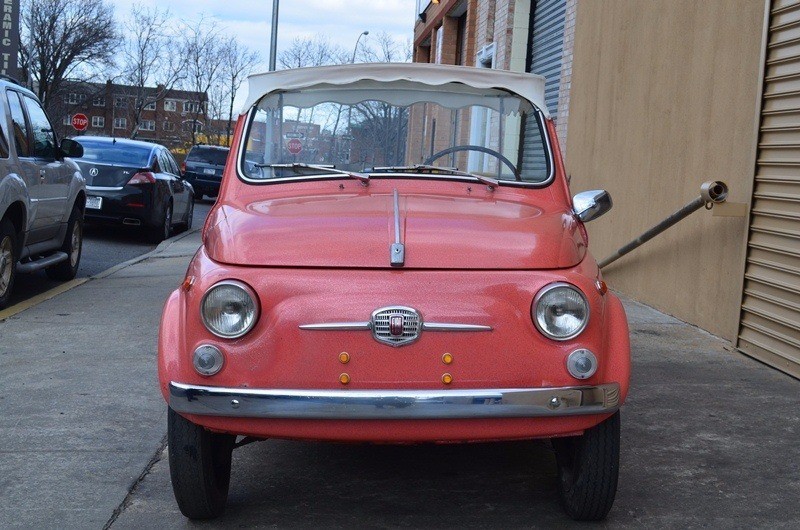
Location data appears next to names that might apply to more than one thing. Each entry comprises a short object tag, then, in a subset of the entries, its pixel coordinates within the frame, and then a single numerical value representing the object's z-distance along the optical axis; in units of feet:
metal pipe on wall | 24.06
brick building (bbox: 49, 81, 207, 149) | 222.05
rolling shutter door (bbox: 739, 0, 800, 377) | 21.99
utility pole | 97.35
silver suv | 28.07
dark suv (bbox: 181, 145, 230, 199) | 94.84
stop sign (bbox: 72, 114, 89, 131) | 137.28
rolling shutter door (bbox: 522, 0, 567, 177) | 45.47
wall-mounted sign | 66.03
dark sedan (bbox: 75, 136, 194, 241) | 48.55
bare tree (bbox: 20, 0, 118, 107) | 192.44
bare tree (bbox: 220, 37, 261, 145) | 197.77
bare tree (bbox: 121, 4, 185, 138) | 197.98
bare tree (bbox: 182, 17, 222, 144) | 196.72
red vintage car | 11.42
